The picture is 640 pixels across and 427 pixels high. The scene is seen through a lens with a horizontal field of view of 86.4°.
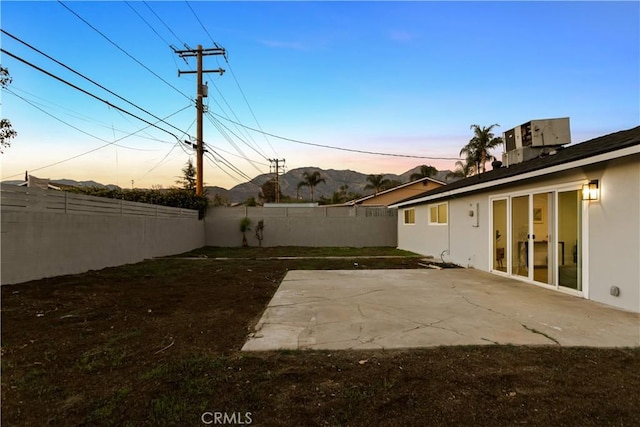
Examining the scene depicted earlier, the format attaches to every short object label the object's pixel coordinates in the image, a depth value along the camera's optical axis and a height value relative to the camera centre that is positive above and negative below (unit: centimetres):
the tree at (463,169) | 3382 +458
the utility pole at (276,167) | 4297 +610
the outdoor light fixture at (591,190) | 542 +35
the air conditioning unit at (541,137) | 934 +210
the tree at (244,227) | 1883 -66
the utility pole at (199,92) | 1724 +640
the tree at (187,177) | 4466 +514
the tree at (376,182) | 4269 +405
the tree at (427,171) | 3859 +489
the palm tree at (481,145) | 3259 +656
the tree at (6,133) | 751 +188
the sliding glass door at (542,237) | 597 -48
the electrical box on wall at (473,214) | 947 -2
